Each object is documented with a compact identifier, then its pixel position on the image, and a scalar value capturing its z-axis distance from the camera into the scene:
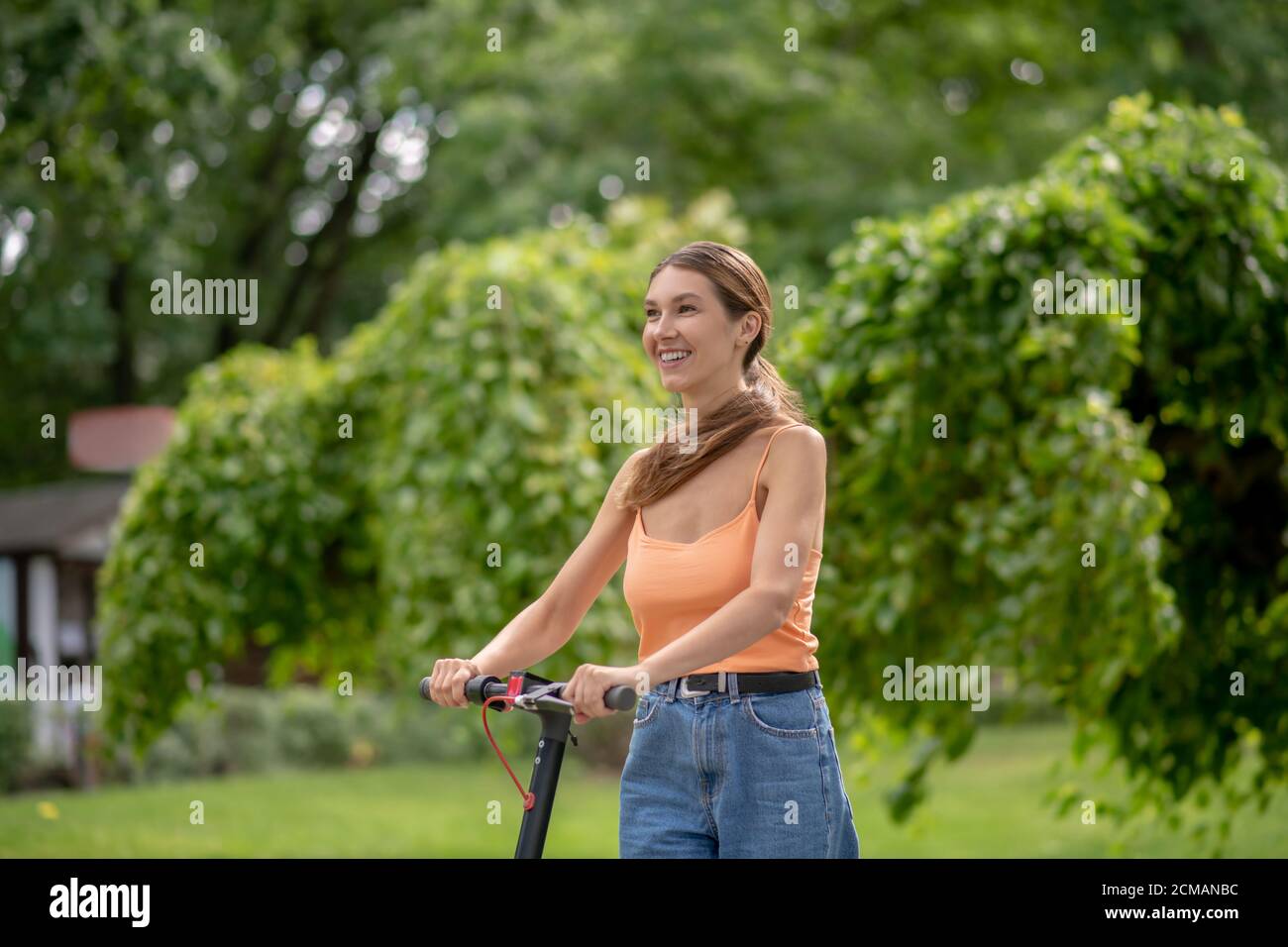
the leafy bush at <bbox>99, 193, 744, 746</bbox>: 4.78
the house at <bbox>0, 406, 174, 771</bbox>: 15.43
